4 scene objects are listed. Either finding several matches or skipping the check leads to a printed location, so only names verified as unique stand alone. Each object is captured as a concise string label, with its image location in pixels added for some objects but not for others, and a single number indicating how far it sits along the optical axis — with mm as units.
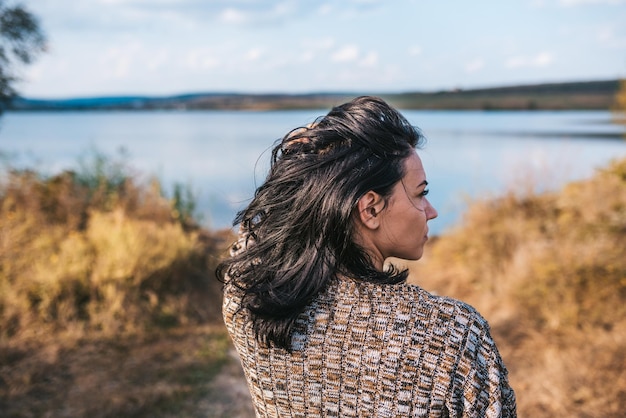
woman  1130
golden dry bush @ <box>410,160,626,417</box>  4199
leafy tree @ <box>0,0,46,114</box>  7375
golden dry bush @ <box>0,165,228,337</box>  5324
